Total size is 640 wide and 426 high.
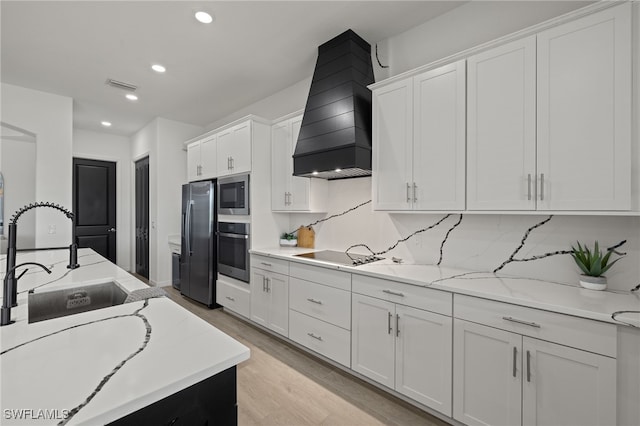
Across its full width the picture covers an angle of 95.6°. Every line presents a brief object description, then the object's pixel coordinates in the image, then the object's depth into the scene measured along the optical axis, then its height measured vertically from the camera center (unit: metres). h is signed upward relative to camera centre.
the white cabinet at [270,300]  2.84 -0.91
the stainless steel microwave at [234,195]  3.34 +0.21
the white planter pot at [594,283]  1.62 -0.39
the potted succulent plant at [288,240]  3.47 -0.34
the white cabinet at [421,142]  1.99 +0.53
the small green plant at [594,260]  1.61 -0.26
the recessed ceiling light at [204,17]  2.34 +1.60
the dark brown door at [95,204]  5.34 +0.14
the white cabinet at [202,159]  3.90 +0.75
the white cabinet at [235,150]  3.33 +0.75
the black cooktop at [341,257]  2.46 -0.42
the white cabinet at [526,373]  1.32 -0.81
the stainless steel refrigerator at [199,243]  3.79 -0.42
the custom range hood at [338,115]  2.43 +0.88
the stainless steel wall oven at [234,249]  3.35 -0.46
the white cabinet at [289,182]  3.08 +0.33
